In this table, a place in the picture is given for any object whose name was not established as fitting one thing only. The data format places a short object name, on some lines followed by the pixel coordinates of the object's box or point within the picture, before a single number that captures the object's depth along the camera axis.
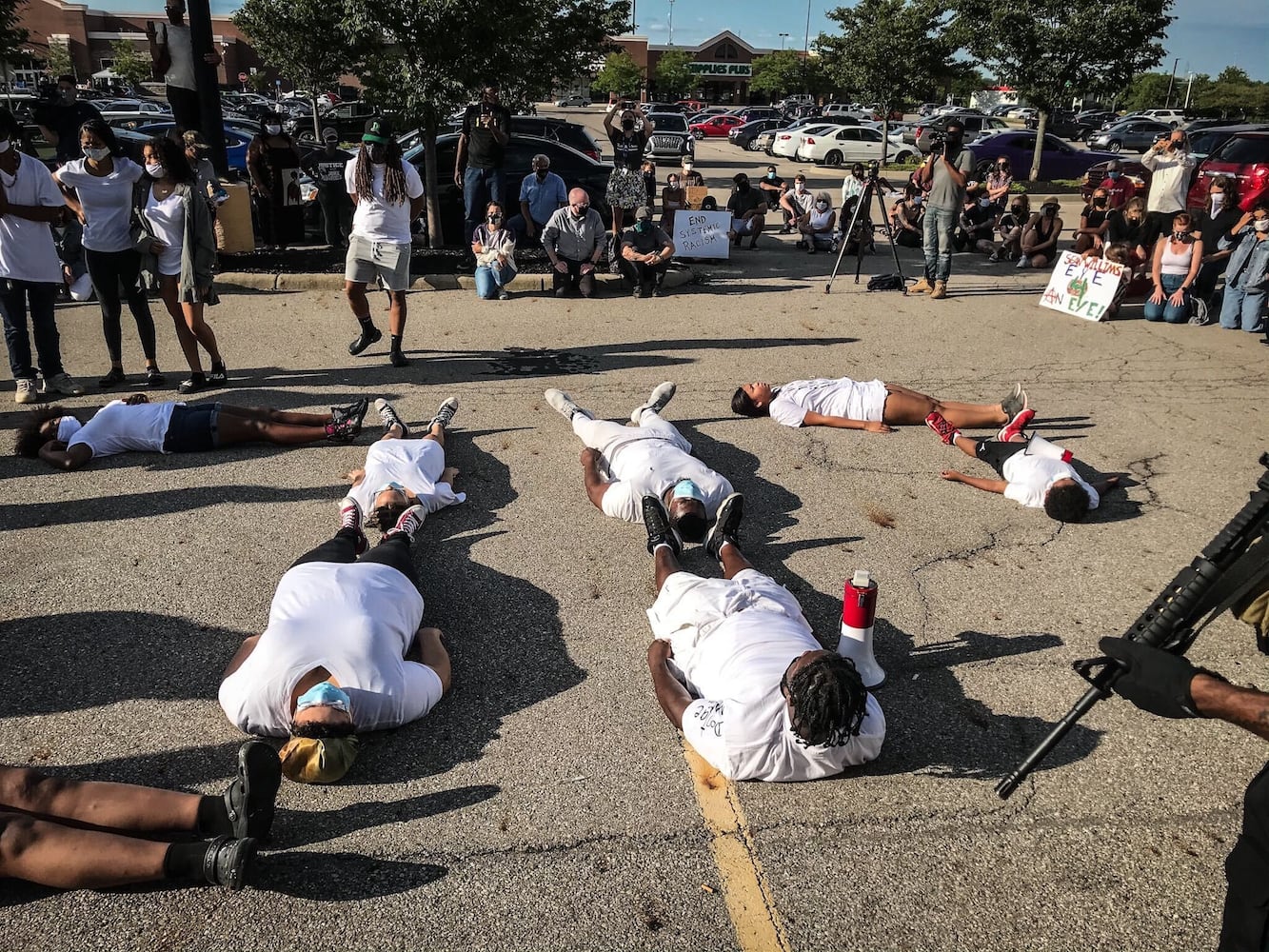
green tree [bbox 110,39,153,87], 59.53
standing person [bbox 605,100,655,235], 11.81
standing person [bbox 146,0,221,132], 11.30
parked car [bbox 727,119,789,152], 40.52
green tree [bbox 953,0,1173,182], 21.81
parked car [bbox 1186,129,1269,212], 14.90
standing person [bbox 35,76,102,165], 11.95
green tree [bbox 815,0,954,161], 27.45
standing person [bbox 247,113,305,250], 11.96
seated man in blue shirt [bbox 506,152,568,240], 11.99
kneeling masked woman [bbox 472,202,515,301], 10.91
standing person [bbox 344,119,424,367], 7.71
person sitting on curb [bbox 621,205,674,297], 11.37
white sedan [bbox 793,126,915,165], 31.34
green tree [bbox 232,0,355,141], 11.51
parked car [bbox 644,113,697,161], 28.84
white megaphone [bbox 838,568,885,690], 3.75
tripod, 10.93
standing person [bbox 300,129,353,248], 11.97
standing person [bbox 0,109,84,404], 6.61
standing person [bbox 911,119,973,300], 10.73
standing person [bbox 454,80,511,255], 10.96
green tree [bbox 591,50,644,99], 65.69
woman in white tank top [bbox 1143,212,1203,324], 10.79
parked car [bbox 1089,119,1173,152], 37.81
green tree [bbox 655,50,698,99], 69.94
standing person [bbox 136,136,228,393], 7.02
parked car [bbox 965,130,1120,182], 25.00
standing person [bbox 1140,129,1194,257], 12.93
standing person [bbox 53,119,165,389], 6.93
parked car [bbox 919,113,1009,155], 33.08
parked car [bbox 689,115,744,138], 46.31
